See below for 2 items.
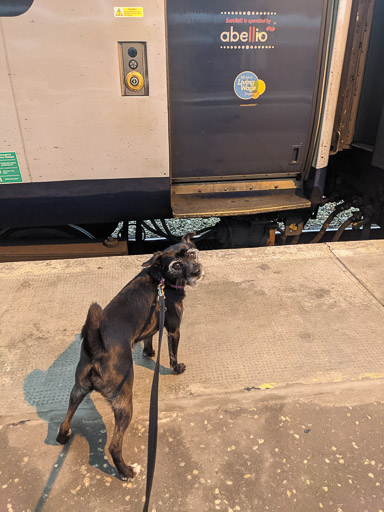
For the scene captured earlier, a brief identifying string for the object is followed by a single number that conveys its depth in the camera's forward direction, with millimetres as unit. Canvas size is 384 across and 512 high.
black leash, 1570
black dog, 1860
